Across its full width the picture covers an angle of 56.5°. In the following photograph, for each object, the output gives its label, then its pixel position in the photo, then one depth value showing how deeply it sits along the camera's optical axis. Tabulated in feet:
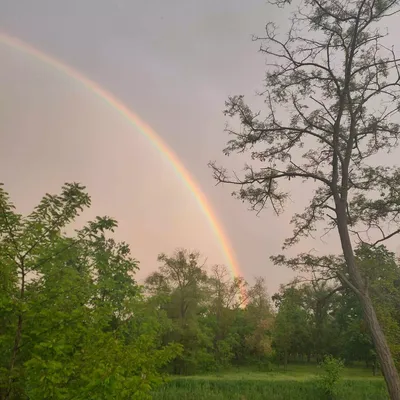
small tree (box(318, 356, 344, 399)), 80.23
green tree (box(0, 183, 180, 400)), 12.64
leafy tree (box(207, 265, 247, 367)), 152.05
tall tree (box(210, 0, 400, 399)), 36.42
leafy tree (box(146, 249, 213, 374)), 131.64
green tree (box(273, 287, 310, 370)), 156.66
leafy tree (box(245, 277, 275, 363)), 160.86
